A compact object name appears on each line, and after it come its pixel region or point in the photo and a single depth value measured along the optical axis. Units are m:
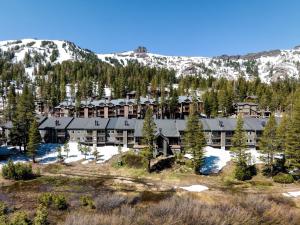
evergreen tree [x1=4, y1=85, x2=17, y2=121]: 109.03
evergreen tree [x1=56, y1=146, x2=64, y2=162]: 69.47
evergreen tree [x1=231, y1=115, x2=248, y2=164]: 58.54
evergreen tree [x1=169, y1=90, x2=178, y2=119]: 108.56
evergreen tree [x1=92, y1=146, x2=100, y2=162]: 69.31
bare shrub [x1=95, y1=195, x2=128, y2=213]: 28.59
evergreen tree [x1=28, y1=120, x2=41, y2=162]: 66.50
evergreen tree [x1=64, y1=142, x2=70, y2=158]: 73.34
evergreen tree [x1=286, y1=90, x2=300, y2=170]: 56.03
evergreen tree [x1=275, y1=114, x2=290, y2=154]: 60.25
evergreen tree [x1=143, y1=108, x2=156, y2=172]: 63.25
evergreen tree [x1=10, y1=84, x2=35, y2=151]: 73.31
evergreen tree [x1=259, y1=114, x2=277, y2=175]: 59.75
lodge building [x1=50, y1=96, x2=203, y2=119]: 112.06
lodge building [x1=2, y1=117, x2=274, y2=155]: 77.62
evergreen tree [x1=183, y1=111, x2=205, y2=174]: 61.42
